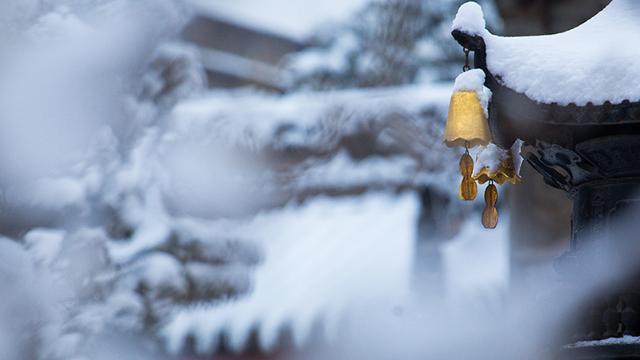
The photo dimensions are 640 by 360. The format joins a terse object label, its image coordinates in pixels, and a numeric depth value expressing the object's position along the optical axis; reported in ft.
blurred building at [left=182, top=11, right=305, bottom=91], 77.10
